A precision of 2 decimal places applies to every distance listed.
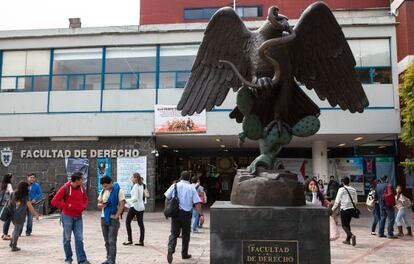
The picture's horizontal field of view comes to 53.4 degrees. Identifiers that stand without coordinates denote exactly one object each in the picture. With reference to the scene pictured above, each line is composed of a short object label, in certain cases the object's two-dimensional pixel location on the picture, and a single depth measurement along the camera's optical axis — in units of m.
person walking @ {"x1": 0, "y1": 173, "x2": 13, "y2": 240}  9.65
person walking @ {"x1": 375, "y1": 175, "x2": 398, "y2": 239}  10.80
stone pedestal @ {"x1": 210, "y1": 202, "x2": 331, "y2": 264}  4.44
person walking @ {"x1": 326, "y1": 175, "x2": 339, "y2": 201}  15.58
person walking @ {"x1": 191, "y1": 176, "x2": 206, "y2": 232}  11.33
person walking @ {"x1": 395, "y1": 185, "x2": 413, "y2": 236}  11.04
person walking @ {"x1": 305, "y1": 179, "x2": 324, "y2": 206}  9.66
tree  15.03
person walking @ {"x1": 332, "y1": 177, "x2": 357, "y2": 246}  9.72
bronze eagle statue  5.01
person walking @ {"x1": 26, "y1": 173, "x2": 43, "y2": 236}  10.67
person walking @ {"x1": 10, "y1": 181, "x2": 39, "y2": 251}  8.46
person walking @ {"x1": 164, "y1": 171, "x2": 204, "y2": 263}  7.46
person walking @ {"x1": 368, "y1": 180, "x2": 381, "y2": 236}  11.31
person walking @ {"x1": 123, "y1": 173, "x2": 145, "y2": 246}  9.19
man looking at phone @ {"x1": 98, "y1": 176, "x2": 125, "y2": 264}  6.82
